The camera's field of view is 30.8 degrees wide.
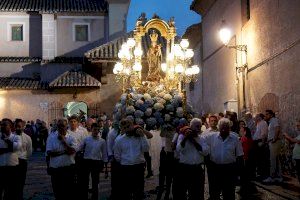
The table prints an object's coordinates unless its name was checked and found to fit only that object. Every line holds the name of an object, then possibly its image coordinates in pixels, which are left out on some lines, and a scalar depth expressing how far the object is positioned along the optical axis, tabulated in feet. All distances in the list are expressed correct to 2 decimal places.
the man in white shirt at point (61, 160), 34.45
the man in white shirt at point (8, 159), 36.14
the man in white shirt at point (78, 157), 39.55
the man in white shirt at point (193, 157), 32.45
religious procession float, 42.57
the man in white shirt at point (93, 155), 39.99
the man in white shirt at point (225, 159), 32.50
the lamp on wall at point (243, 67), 62.69
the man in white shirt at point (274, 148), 46.16
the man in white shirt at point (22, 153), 37.13
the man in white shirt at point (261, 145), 48.21
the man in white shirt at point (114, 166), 36.56
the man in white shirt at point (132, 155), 33.99
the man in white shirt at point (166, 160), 40.44
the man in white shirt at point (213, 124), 38.91
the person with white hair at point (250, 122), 52.19
